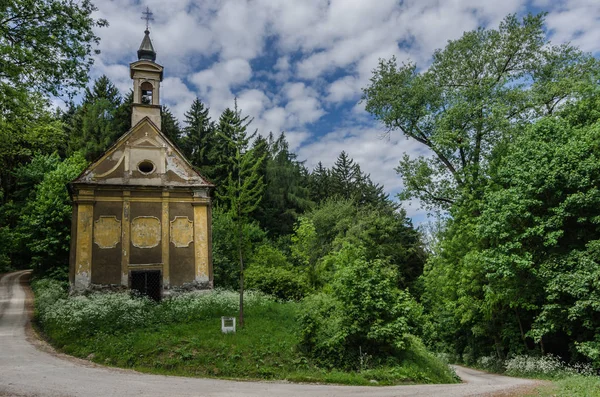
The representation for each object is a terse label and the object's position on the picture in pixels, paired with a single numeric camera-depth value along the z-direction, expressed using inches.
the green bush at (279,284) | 938.7
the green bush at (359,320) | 532.4
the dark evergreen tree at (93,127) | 1513.3
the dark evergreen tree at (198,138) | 1683.1
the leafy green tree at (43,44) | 367.2
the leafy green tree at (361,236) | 1252.2
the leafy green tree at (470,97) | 844.6
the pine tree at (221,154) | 1587.1
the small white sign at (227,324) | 594.1
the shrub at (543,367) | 647.1
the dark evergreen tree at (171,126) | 1649.5
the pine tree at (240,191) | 649.6
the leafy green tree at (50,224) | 1171.9
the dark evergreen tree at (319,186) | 1947.6
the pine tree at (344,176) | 1988.2
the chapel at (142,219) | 768.3
